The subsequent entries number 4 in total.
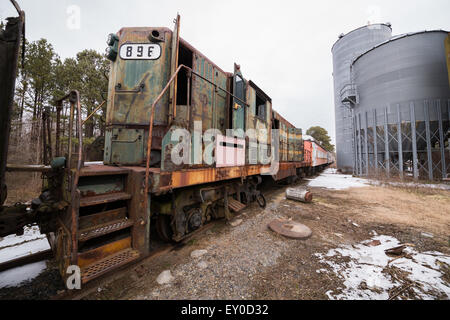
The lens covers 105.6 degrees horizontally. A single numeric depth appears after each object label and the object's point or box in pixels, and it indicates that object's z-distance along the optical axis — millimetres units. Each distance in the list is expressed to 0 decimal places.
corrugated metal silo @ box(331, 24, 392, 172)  20984
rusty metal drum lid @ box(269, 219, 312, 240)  3426
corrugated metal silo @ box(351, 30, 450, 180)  12289
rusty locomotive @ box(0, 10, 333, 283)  1850
